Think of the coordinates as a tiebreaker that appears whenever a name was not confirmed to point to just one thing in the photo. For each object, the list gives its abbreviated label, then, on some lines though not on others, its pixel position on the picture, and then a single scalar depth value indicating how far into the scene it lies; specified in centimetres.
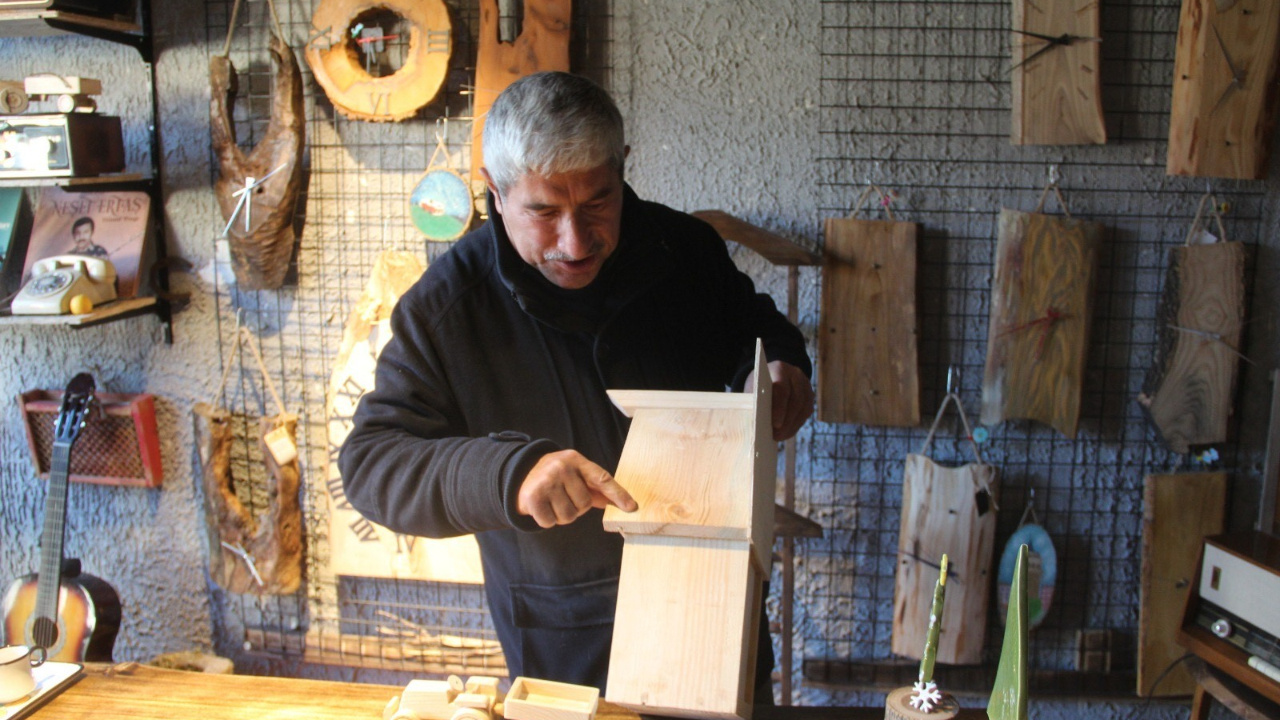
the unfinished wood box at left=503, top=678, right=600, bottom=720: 114
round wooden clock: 227
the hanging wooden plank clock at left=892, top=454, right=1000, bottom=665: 240
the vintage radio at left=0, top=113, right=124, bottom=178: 228
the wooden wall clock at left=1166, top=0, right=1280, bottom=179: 223
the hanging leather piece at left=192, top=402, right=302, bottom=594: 256
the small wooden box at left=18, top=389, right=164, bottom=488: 262
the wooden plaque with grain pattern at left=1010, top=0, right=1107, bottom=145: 225
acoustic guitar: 237
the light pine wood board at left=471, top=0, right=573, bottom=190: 227
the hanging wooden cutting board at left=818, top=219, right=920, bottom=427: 235
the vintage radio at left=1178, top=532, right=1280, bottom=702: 194
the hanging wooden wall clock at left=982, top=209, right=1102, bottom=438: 231
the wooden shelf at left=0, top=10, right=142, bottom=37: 219
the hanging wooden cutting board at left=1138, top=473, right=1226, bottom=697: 240
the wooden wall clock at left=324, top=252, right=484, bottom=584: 248
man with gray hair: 124
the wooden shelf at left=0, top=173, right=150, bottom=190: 229
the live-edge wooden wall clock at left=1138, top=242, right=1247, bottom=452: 232
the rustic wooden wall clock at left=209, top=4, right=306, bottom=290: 239
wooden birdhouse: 100
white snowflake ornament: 110
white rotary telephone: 233
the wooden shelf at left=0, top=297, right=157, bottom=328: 230
